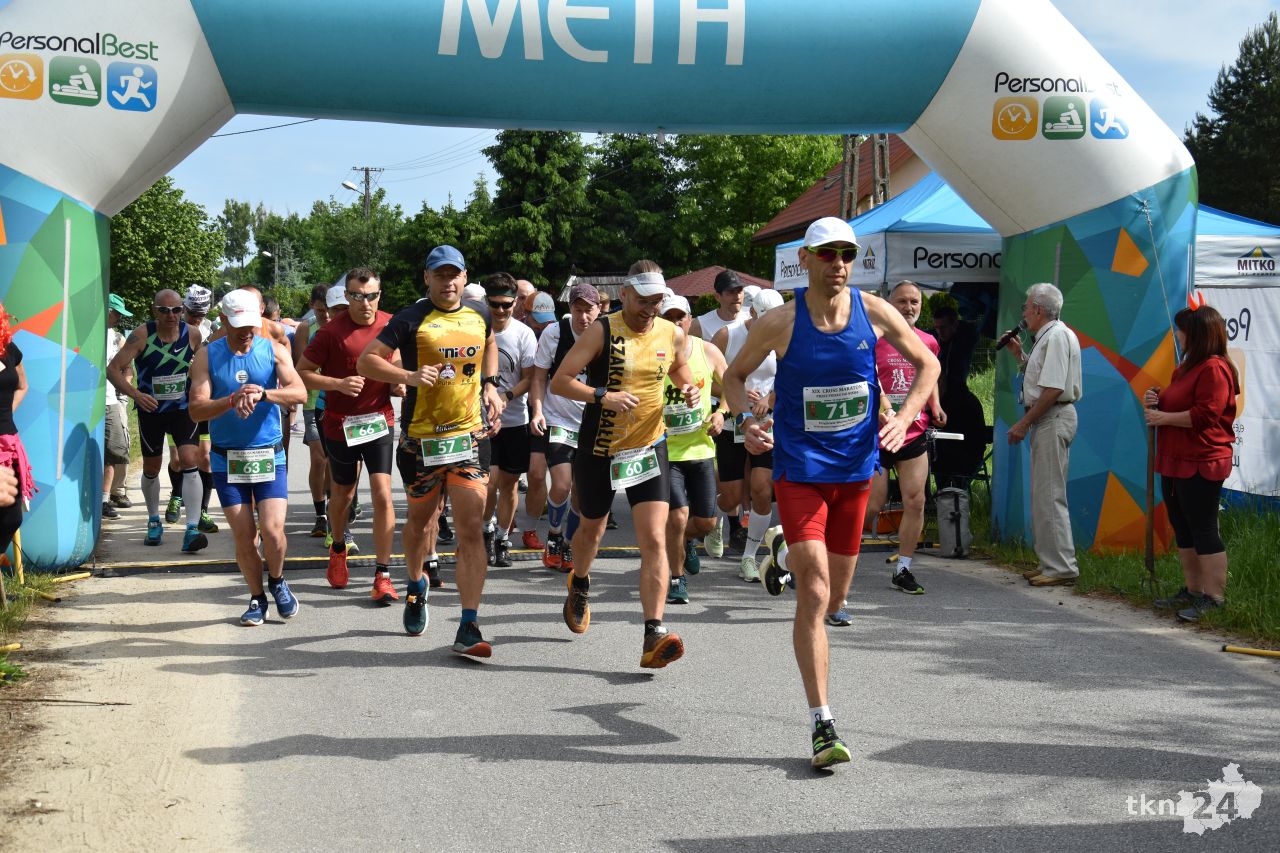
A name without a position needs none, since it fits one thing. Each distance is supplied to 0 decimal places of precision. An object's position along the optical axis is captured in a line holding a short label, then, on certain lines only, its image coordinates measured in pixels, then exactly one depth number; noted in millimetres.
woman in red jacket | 15281
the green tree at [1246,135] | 89062
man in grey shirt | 17891
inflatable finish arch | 17172
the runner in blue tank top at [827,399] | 10539
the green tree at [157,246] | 79875
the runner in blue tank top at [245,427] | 14750
